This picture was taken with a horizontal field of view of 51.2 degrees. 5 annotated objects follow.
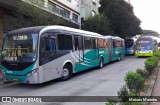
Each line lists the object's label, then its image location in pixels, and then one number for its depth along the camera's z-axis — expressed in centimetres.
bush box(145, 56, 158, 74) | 876
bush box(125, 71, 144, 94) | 554
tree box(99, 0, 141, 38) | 2455
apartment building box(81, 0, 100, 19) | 2488
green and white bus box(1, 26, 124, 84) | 754
